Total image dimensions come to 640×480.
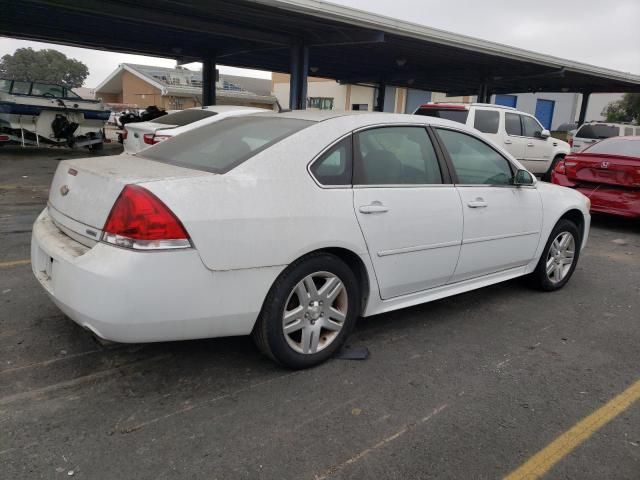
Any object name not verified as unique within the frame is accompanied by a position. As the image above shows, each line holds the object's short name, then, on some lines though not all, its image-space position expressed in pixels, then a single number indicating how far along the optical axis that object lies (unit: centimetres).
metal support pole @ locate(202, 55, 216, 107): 1850
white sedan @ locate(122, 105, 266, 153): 821
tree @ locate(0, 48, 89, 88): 7719
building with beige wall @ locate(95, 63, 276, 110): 3853
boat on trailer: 1370
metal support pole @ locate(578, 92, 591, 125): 2436
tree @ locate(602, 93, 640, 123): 3925
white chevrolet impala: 254
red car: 759
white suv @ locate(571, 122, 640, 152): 1675
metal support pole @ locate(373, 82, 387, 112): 2416
